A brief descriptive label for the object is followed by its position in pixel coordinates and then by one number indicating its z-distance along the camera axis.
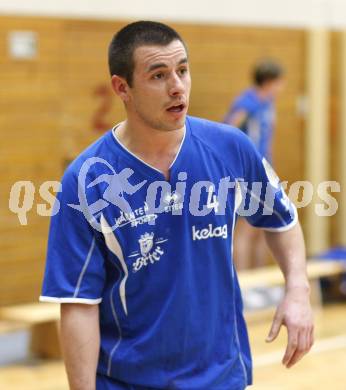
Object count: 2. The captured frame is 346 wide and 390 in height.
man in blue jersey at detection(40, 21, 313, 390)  5.41
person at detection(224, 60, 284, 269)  16.03
